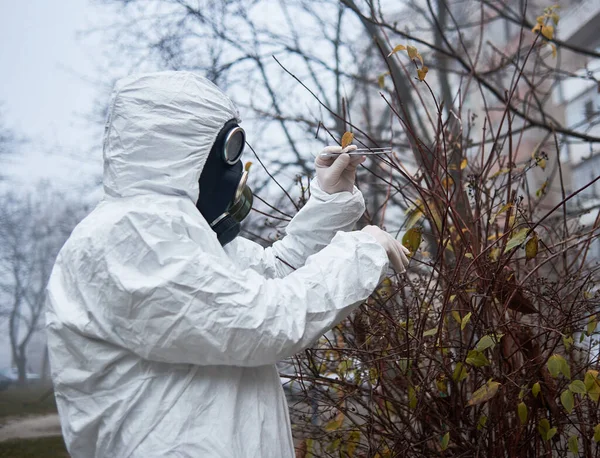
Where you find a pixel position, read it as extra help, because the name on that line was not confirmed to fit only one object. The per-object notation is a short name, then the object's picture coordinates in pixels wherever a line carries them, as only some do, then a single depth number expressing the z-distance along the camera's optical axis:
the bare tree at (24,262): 4.08
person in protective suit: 1.39
